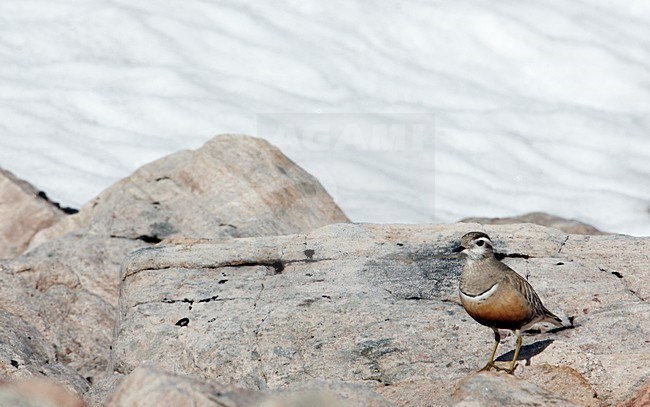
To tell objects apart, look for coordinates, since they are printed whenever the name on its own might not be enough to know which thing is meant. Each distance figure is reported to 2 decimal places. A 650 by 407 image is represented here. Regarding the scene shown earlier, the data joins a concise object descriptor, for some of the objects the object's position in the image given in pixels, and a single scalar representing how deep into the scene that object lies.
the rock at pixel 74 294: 20.86
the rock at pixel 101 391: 16.06
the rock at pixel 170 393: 10.05
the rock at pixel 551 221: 31.47
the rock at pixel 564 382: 14.54
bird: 14.80
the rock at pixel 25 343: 17.25
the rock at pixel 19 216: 28.00
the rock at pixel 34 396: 9.59
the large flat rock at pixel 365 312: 16.12
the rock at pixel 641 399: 13.74
